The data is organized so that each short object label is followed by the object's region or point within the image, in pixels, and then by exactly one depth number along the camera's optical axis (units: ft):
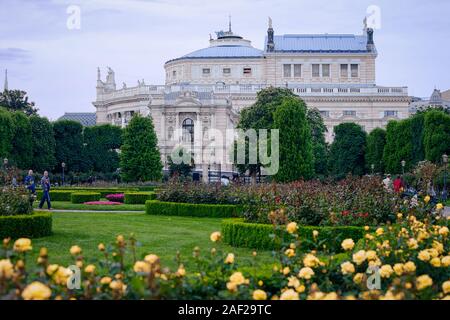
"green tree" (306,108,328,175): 188.85
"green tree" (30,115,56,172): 188.07
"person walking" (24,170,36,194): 85.80
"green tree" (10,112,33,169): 181.37
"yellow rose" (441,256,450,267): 26.99
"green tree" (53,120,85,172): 202.49
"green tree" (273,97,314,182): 130.72
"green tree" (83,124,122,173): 210.59
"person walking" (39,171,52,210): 88.22
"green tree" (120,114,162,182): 164.45
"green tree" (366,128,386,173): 198.74
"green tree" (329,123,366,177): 208.44
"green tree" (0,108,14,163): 171.02
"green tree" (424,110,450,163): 159.94
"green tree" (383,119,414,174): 180.04
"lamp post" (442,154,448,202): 122.19
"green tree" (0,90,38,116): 260.42
